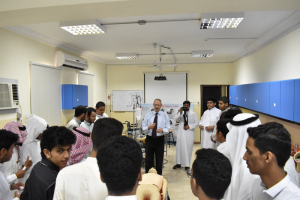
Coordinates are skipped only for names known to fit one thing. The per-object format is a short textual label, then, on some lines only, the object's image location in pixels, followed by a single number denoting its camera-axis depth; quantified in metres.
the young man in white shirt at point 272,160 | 1.15
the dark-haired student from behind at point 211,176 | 1.04
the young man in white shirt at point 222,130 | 2.17
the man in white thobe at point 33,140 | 2.71
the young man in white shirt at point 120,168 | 0.87
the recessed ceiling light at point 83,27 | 3.08
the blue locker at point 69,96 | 4.76
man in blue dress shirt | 3.70
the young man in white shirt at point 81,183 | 1.18
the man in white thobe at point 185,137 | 4.61
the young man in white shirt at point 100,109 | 4.06
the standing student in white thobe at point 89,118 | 3.14
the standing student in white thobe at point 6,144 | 1.76
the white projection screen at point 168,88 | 7.14
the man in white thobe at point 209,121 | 4.40
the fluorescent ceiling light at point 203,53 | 5.36
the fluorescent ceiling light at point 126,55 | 5.59
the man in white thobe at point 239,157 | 1.58
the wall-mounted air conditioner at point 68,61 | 4.52
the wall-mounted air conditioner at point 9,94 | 3.12
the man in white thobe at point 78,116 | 3.25
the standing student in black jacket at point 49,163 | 1.24
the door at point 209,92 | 7.14
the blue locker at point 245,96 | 4.48
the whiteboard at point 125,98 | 7.33
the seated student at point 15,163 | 2.08
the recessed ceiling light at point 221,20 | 2.76
